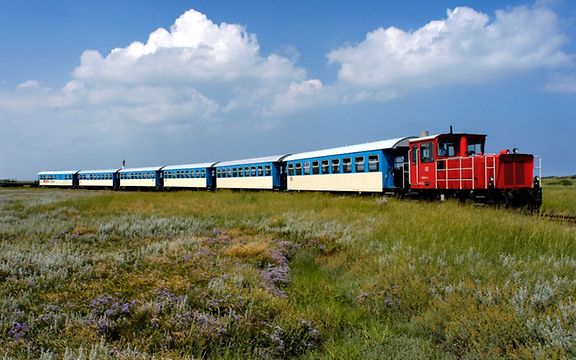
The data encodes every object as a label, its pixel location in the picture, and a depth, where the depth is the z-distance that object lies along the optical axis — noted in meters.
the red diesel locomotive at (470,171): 16.12
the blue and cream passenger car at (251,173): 33.97
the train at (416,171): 16.34
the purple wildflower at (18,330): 4.73
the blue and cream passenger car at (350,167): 21.38
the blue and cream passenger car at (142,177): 55.12
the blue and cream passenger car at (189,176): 45.31
